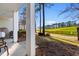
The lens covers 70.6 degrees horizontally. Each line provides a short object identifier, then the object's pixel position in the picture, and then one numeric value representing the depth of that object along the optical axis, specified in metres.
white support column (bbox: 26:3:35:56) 1.42
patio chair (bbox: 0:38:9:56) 1.82
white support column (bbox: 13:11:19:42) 2.91
